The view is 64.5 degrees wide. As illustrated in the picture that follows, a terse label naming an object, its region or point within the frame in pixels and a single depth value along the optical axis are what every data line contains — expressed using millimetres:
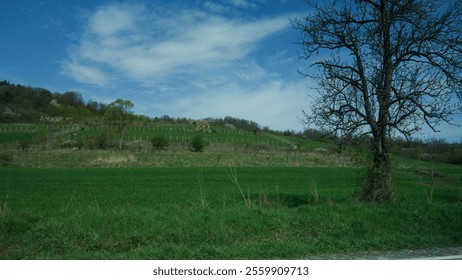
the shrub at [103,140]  68562
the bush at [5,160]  47812
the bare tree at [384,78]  14195
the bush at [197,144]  74812
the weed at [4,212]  11373
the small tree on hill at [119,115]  78400
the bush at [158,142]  73625
